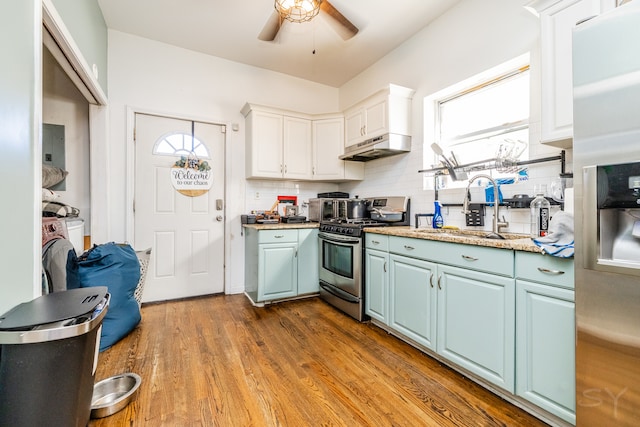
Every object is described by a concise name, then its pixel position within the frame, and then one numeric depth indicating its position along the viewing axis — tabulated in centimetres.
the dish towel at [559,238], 131
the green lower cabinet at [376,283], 242
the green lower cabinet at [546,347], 131
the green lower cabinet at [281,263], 305
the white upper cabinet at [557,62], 158
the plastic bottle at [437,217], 263
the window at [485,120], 225
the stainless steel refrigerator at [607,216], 105
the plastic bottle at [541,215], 186
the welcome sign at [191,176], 332
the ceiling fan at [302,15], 207
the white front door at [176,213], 318
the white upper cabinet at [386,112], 296
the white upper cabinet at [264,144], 345
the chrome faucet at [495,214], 194
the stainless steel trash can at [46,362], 86
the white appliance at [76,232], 230
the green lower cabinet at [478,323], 155
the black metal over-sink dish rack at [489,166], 187
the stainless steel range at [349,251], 269
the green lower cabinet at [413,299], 200
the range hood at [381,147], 297
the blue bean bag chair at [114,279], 212
